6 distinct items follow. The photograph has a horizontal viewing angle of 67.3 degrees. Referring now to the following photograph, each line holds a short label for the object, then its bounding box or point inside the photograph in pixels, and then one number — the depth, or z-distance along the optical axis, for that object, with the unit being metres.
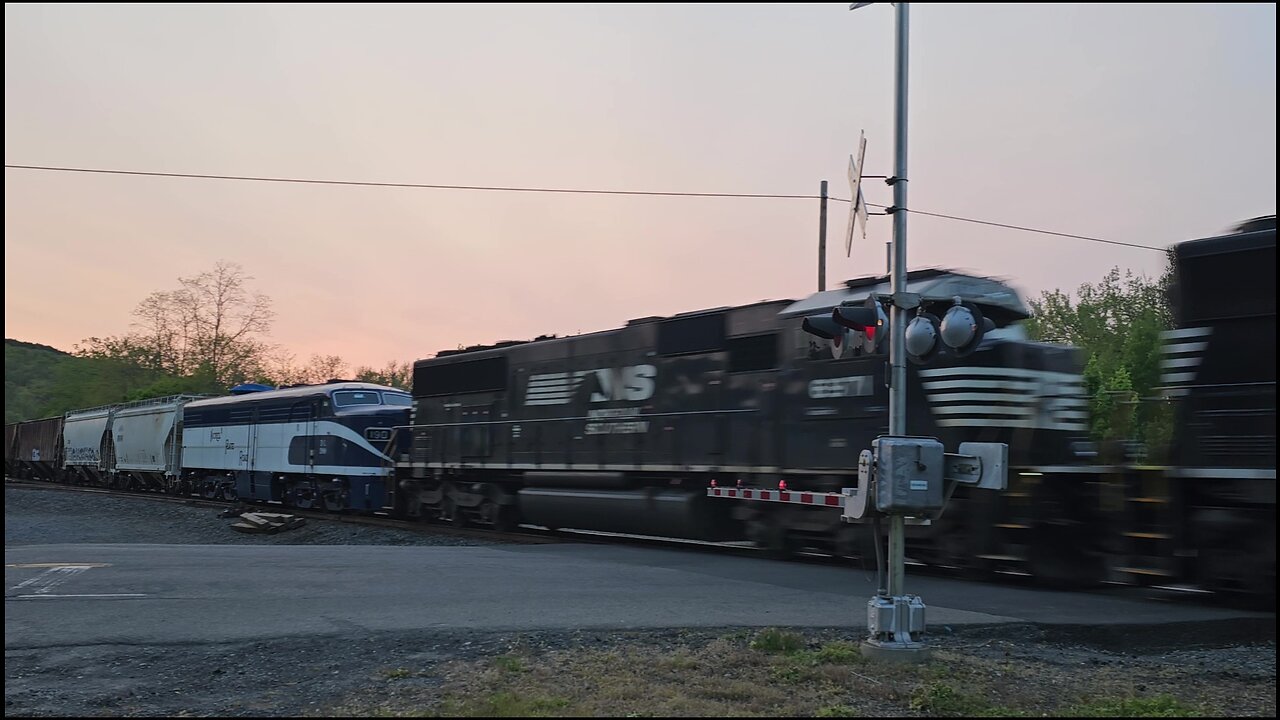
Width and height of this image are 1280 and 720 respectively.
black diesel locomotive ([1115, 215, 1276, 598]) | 9.15
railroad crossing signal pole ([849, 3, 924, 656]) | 6.63
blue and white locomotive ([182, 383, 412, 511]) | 22.77
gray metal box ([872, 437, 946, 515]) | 6.67
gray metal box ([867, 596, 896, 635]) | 6.61
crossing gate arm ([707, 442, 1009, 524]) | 6.61
